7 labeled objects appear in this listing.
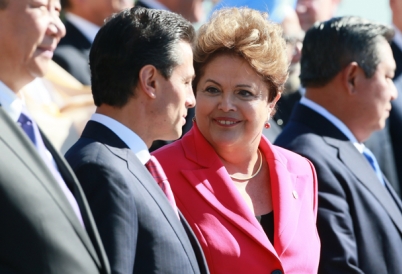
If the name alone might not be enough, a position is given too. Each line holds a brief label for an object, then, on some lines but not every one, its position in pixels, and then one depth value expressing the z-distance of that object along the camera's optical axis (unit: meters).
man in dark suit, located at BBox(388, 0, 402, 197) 11.73
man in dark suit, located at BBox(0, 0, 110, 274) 4.54
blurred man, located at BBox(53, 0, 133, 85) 10.46
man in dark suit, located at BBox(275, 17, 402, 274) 8.62
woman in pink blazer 7.27
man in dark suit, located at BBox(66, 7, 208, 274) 5.72
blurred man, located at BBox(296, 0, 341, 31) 14.19
